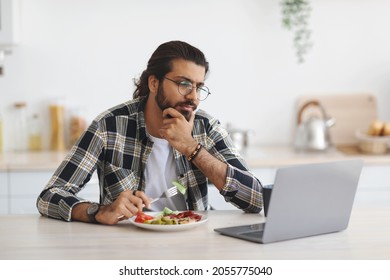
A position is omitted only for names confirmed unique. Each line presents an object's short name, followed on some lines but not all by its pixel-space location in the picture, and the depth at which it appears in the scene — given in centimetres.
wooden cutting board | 442
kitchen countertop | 377
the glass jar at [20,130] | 436
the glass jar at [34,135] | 434
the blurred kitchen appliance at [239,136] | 418
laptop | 189
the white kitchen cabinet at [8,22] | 401
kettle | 418
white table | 181
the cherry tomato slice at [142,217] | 215
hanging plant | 429
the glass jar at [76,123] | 430
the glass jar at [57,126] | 430
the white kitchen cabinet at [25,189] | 378
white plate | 205
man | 249
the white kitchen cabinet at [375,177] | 390
